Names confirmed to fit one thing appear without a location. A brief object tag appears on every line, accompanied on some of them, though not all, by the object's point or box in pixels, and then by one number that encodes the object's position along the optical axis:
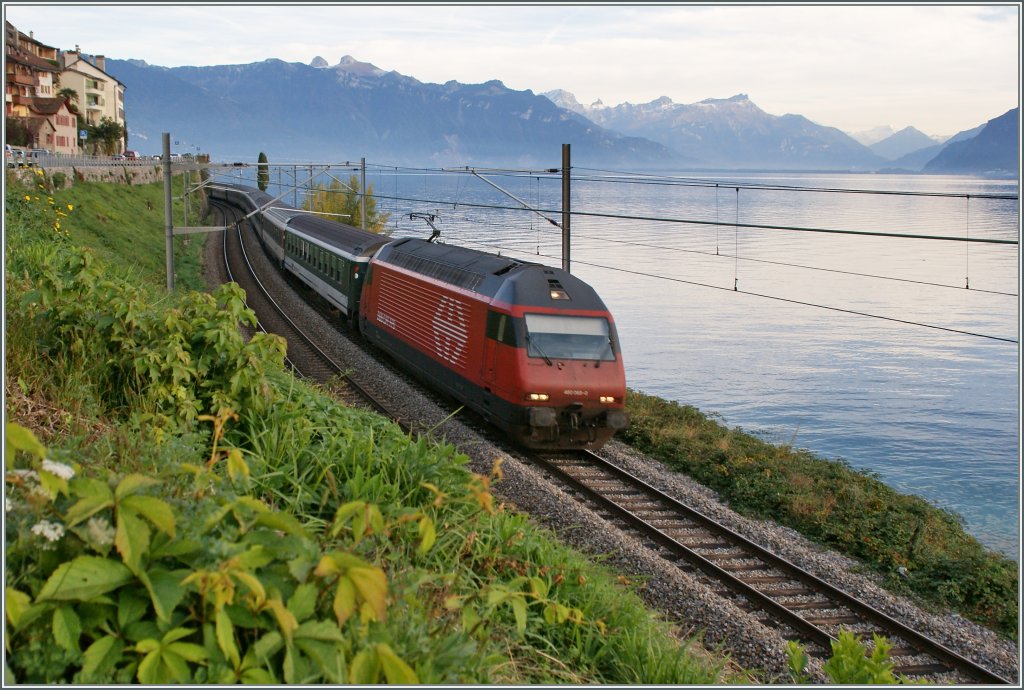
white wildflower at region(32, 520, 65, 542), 4.53
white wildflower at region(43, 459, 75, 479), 4.51
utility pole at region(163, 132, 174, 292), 27.63
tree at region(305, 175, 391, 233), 64.50
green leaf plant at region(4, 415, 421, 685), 4.34
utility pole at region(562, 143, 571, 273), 21.58
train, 15.43
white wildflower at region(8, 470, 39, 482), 4.75
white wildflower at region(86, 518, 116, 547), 4.52
